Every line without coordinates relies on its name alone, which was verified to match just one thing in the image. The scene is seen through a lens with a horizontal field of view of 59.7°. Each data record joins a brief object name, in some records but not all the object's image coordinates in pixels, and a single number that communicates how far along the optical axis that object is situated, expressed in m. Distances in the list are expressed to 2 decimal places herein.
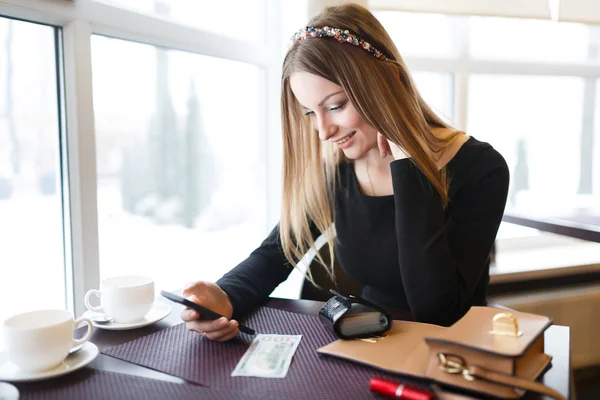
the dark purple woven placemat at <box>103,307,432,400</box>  0.67
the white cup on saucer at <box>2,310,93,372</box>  0.68
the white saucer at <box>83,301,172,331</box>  0.90
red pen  0.61
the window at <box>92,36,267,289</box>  1.40
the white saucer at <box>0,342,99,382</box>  0.69
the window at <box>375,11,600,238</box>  2.25
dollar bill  0.73
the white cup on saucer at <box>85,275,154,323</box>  0.89
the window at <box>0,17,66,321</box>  1.13
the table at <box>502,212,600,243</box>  1.57
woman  0.97
